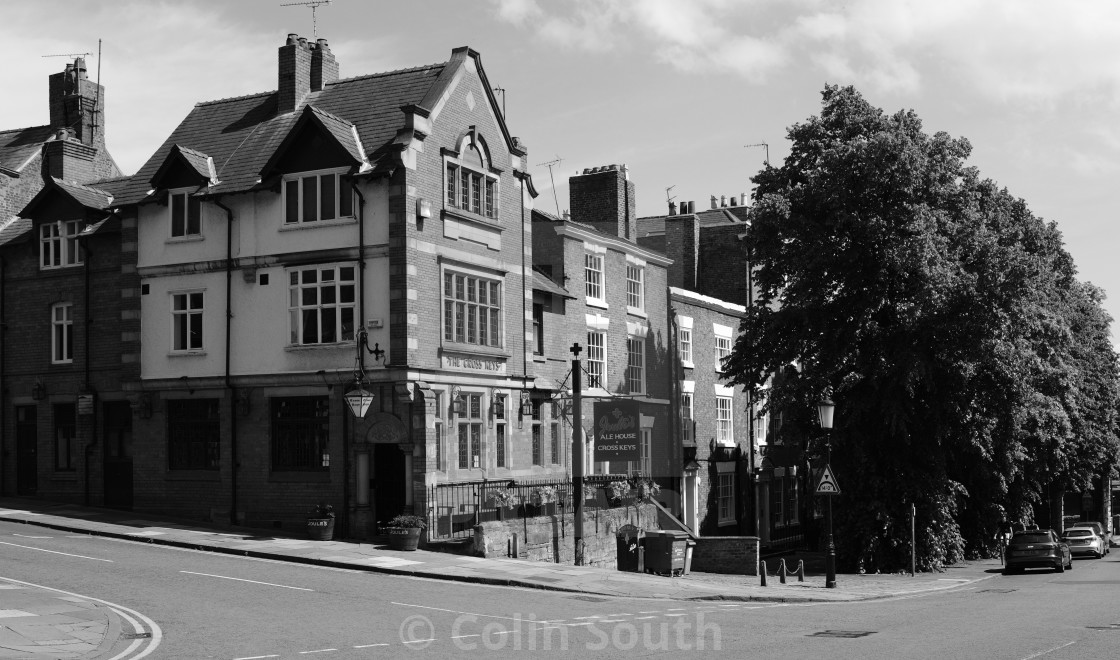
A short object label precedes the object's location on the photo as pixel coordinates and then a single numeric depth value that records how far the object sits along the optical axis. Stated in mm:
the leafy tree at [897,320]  35500
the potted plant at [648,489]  38531
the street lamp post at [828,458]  29172
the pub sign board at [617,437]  34094
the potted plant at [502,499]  31188
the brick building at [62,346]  35531
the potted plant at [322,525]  30078
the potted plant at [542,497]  32781
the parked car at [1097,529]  51281
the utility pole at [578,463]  30562
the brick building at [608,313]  39844
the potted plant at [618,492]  36719
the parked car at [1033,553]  38469
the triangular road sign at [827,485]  29281
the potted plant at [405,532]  28906
